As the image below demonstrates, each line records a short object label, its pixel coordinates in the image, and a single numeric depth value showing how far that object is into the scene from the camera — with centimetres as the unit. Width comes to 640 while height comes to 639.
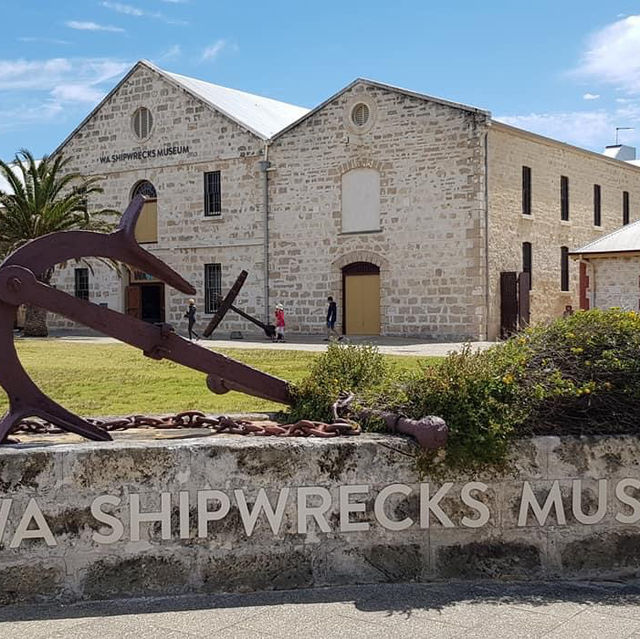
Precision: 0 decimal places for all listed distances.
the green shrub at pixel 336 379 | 607
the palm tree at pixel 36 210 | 2972
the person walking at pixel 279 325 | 2956
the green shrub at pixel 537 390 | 518
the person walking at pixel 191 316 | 2968
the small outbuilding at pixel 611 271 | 2720
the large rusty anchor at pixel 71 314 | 527
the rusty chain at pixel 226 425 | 531
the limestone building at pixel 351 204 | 2895
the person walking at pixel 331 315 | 3042
